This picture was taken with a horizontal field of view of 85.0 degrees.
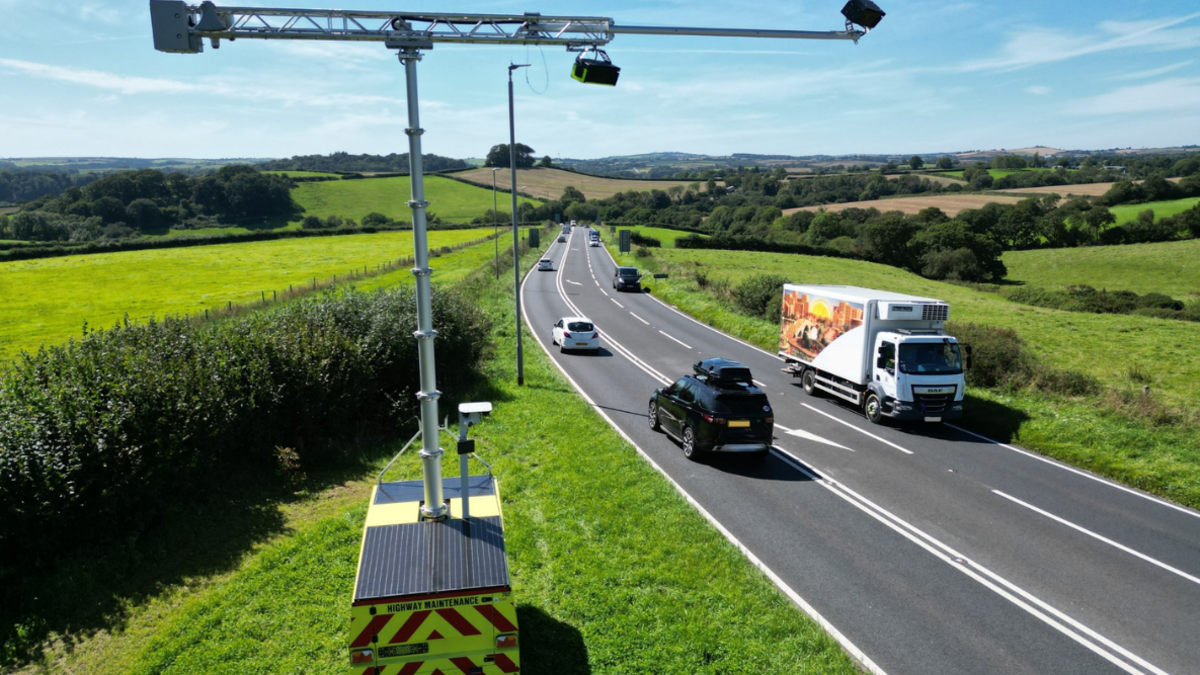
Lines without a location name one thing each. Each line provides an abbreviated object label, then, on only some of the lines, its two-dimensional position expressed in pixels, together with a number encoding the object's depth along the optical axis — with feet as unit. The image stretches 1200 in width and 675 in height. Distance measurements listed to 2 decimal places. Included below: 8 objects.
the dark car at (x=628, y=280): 157.79
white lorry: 55.88
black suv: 45.98
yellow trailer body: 19.17
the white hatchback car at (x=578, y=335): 89.15
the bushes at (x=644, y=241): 262.26
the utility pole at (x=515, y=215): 68.64
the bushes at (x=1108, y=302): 155.94
